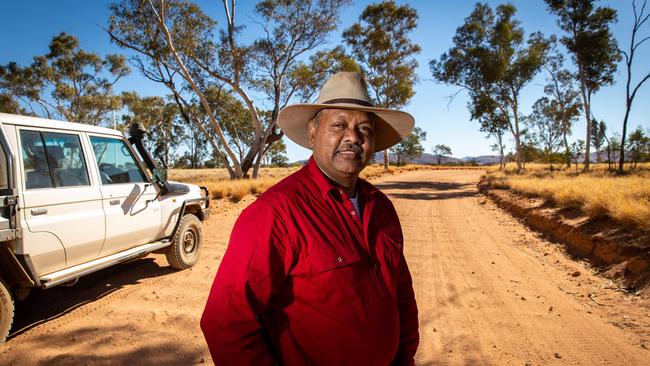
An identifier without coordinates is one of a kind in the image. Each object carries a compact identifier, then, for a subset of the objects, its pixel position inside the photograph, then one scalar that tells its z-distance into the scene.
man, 1.37
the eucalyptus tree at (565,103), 28.53
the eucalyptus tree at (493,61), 24.09
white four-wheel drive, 3.48
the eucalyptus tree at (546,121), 43.91
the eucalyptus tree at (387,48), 30.59
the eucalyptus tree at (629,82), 19.17
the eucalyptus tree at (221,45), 19.67
